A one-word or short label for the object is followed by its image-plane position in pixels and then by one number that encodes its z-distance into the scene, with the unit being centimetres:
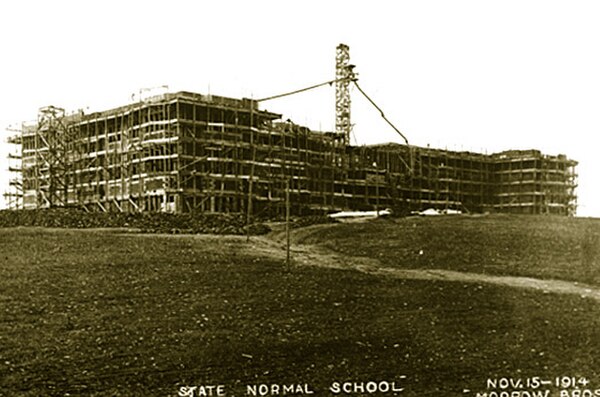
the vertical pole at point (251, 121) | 6831
